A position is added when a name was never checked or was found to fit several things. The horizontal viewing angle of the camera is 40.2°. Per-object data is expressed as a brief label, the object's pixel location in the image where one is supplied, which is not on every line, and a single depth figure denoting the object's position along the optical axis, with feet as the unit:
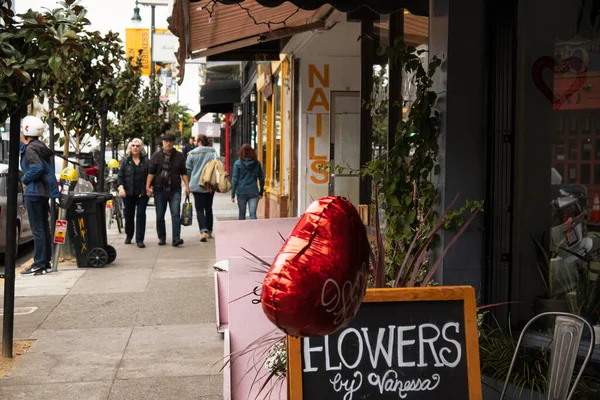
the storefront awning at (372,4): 18.62
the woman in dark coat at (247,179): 46.26
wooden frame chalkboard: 11.71
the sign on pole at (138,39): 104.17
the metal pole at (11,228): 21.83
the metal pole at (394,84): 24.63
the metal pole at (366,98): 30.45
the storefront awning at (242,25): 28.91
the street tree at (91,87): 36.54
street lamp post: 87.20
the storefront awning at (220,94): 85.10
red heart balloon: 7.59
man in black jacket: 44.60
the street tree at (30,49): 20.63
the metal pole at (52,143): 37.93
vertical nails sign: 46.55
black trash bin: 37.40
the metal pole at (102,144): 39.91
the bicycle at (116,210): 55.52
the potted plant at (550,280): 16.21
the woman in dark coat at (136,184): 44.56
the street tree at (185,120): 234.27
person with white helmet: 34.24
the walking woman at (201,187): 46.16
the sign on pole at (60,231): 35.06
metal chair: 11.84
